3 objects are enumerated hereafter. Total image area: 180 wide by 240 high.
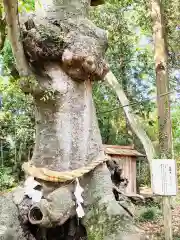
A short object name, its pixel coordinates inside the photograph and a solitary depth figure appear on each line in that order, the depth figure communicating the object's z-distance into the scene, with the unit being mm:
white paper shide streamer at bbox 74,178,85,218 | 1495
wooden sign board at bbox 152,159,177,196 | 2874
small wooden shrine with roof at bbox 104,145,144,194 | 6018
